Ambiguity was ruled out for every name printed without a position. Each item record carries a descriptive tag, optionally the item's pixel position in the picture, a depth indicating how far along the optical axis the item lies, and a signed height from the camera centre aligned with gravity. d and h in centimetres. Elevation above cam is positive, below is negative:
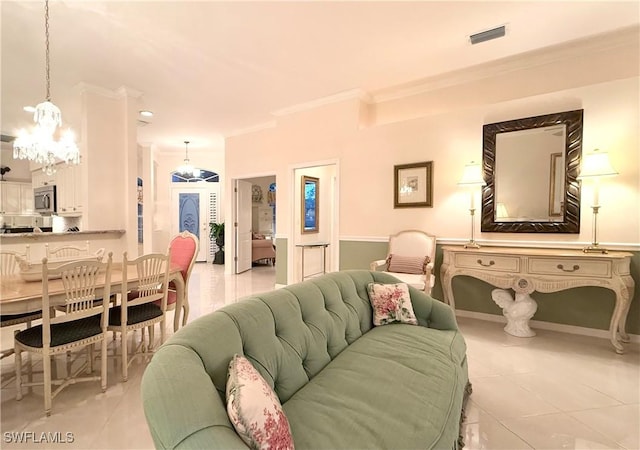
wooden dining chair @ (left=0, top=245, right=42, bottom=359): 225 -63
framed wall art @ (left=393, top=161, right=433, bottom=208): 397 +43
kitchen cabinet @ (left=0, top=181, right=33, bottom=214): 683 +42
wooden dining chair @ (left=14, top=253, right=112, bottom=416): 192 -77
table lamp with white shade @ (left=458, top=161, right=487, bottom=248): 348 +41
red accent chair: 300 -47
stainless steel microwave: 604 +33
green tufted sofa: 84 -71
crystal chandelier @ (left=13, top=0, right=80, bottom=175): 276 +73
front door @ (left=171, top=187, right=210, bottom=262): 836 +19
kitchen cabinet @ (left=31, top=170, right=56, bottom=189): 626 +79
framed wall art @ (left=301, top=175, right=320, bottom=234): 586 +27
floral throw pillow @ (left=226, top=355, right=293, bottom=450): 87 -58
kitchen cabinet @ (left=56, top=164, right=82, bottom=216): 536 +48
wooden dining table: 186 -49
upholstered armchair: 341 -50
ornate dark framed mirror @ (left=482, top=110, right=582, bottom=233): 316 +48
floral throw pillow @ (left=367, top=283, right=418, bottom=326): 217 -62
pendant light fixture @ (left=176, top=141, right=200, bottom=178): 746 +120
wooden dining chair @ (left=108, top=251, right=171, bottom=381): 232 -71
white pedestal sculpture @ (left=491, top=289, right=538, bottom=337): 314 -95
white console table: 267 -50
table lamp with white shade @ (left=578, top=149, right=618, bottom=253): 281 +41
